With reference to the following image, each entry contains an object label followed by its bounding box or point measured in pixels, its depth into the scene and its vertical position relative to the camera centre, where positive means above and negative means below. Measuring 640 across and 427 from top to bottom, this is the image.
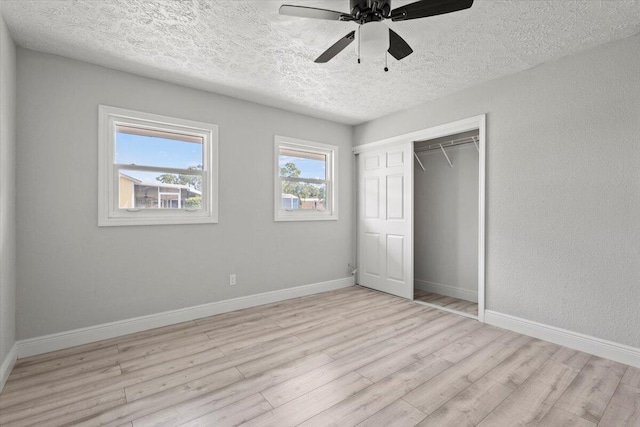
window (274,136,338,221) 4.23 +0.47
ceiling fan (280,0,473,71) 1.70 +1.15
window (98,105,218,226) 2.99 +0.45
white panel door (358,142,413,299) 4.25 -0.11
